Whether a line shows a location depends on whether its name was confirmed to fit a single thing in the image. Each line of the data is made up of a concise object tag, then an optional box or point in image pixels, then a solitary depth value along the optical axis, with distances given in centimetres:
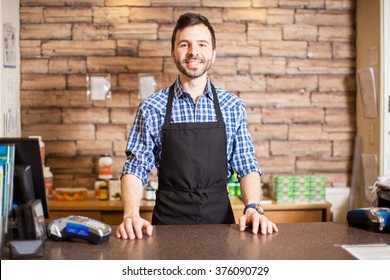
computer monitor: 197
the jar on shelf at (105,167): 417
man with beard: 271
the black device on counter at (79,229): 201
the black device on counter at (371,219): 223
